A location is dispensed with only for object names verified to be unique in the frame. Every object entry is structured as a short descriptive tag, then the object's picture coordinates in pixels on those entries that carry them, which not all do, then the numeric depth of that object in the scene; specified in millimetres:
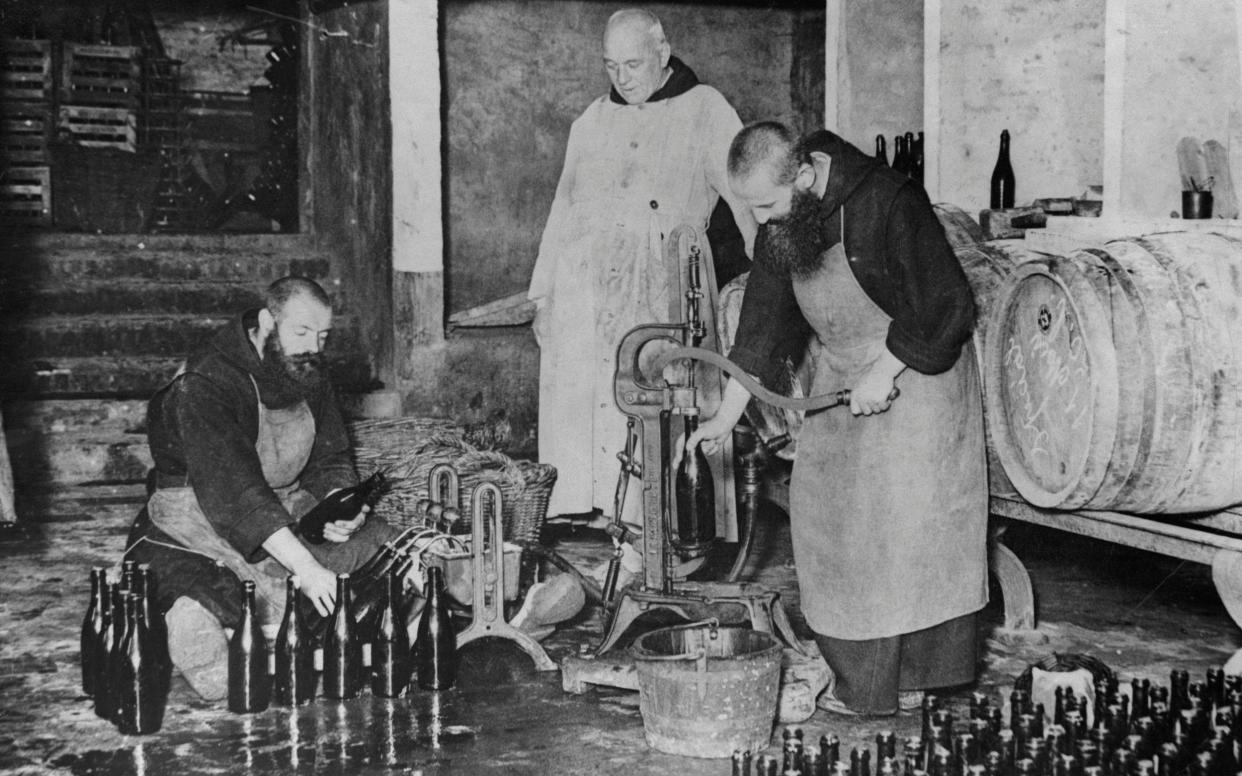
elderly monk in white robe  6199
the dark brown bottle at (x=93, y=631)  4285
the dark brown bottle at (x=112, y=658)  4070
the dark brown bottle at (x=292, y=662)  4227
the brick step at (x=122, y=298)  8719
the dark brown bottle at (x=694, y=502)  4273
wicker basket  5598
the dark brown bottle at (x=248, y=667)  4176
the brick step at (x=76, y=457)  7957
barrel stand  3914
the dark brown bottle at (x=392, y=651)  4312
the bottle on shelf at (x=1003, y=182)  6398
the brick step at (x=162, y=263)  8945
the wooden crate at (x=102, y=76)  10750
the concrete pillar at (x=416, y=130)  7766
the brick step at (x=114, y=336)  8469
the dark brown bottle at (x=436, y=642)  4391
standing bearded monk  3871
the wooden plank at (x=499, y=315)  8328
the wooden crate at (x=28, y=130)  10484
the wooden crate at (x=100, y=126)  10594
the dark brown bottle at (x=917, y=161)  7145
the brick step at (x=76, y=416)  8040
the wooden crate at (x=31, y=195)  10281
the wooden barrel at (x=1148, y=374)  3893
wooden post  5832
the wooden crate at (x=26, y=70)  10641
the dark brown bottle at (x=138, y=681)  3961
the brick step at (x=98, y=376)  8320
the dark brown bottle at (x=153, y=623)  4086
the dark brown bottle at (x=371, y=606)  4406
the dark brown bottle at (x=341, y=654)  4285
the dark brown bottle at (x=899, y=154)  7164
